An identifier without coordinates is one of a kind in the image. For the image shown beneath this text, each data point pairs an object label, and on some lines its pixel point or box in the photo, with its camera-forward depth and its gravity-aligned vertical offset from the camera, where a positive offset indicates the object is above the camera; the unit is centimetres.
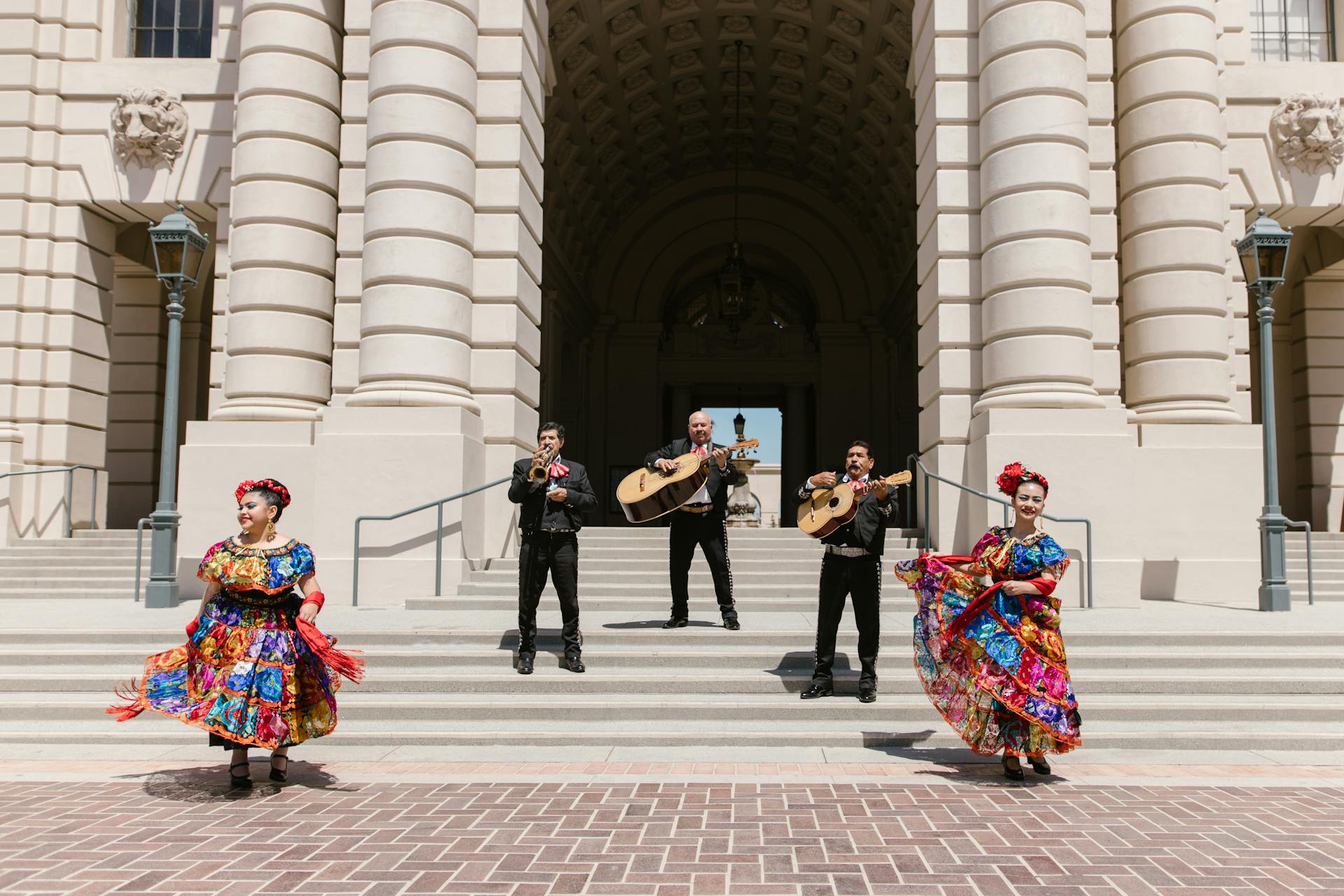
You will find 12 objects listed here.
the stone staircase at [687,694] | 701 -124
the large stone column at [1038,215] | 1216 +360
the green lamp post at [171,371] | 1180 +170
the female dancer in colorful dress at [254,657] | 576 -77
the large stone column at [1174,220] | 1302 +383
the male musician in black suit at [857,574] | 764 -36
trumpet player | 813 -15
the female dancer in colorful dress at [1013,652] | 606 -73
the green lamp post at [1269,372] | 1141 +175
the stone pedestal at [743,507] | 2109 +33
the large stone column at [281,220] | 1298 +370
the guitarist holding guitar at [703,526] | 923 -2
